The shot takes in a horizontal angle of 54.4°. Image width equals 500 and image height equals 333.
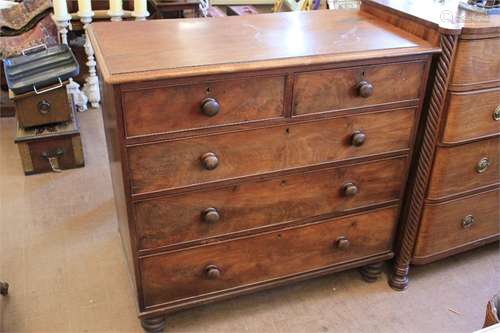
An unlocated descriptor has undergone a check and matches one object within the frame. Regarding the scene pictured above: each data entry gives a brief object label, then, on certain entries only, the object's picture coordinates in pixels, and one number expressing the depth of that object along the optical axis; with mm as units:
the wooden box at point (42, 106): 2240
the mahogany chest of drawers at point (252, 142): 1204
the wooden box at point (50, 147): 2281
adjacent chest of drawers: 1372
